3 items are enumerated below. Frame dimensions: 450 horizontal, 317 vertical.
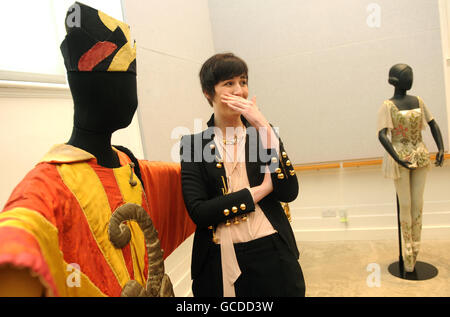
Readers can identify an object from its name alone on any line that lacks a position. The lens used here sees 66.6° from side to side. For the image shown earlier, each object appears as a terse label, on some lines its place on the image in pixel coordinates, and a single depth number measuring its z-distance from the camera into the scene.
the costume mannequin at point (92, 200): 0.74
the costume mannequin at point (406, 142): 2.65
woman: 1.23
